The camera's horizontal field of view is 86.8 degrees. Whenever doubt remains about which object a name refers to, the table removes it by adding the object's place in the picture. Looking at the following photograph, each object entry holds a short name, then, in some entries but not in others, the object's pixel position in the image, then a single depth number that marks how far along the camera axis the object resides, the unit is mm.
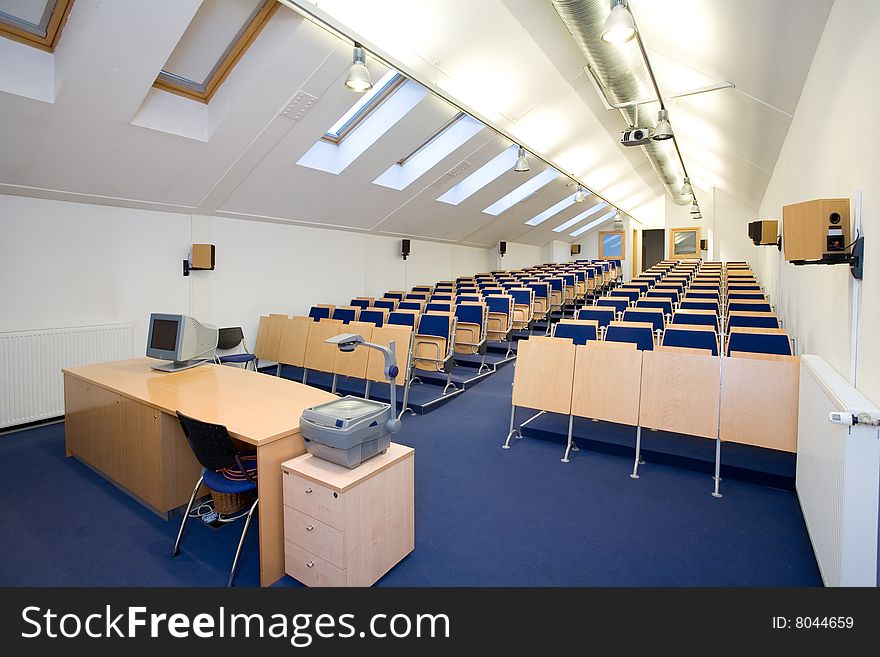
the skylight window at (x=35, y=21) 3859
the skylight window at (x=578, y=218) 17000
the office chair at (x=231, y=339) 6217
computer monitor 3654
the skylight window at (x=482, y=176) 10000
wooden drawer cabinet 2088
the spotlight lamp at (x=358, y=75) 4457
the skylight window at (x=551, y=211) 14641
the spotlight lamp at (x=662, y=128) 6652
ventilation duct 4348
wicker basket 2859
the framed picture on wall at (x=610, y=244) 20078
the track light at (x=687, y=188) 13117
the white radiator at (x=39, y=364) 4555
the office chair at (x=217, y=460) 2289
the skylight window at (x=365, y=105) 6559
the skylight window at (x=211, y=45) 4535
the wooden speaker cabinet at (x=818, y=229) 2396
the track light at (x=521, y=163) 8219
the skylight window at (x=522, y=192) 11594
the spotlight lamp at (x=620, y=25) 3750
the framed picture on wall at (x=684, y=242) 17719
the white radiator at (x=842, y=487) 1742
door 21094
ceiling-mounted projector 7000
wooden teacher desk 2336
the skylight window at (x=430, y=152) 8039
